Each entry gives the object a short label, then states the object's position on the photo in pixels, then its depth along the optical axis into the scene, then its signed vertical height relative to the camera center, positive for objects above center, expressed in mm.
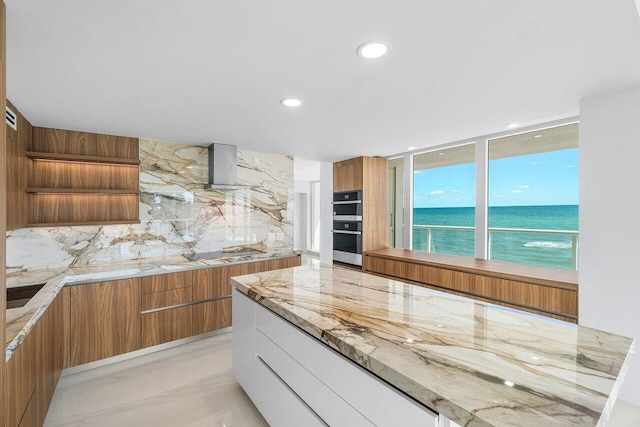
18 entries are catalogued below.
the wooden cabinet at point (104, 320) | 2568 -993
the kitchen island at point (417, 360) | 813 -509
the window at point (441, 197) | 4102 +234
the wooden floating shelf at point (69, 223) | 2770 -121
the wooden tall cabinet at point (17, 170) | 2230 +340
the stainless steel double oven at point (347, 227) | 4621 -247
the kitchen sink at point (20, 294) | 2213 -657
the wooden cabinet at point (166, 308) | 2914 -990
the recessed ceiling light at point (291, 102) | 2307 +884
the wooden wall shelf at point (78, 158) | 2734 +538
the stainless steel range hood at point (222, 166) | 3760 +593
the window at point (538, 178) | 3197 +422
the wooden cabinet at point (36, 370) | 1356 -932
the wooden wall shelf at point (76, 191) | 2717 +207
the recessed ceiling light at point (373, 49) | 1518 +873
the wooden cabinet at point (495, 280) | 2484 -679
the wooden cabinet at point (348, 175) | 4625 +624
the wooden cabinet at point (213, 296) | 3225 -946
